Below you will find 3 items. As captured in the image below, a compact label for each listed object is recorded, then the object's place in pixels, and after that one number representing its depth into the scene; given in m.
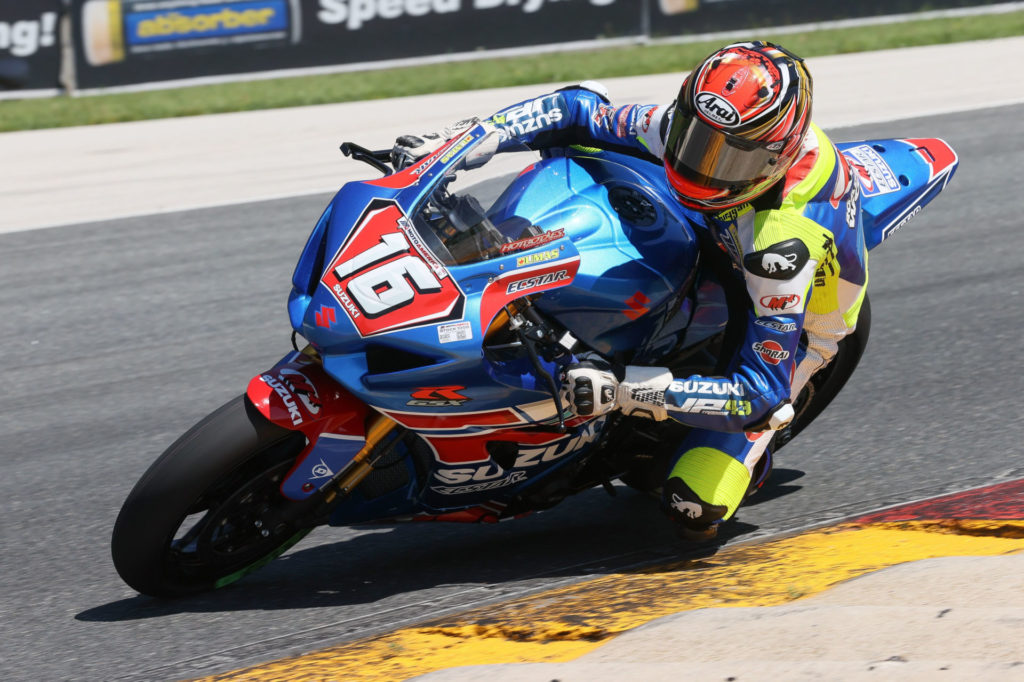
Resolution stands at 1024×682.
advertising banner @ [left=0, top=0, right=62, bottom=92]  13.24
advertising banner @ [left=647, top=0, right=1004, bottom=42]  15.94
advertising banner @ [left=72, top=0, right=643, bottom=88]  13.75
